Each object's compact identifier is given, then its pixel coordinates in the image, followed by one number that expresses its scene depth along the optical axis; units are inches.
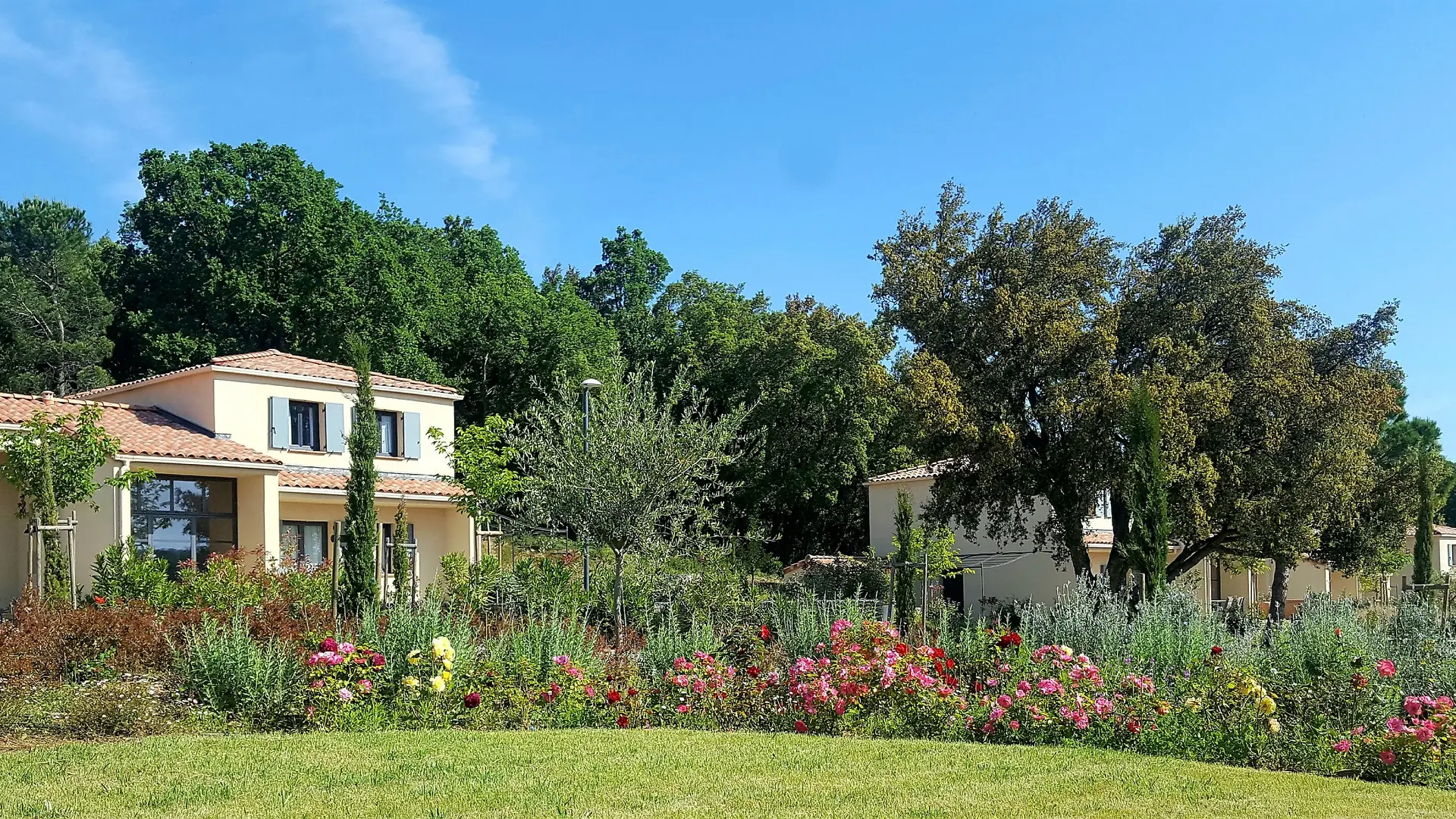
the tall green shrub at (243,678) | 418.0
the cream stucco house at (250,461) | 932.6
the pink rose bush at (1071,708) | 386.6
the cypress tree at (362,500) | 796.6
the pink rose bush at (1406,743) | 335.6
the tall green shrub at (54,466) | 737.0
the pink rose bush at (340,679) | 415.5
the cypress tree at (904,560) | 944.9
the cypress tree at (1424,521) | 1306.6
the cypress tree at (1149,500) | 819.4
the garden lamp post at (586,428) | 679.1
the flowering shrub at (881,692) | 416.2
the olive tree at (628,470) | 662.5
